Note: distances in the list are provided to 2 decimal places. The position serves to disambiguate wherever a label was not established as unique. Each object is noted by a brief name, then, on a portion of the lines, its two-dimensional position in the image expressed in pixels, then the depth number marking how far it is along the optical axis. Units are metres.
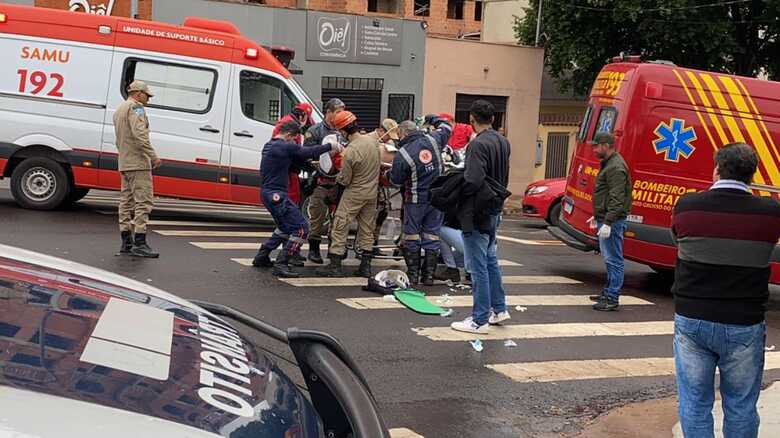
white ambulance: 12.83
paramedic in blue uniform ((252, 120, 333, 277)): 9.80
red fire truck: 10.73
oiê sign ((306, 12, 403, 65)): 22.84
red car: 17.19
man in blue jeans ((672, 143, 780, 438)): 4.55
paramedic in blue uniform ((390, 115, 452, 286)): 9.91
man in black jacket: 7.83
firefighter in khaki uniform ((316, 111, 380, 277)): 9.76
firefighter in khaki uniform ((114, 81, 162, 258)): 9.78
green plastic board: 8.95
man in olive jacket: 9.33
